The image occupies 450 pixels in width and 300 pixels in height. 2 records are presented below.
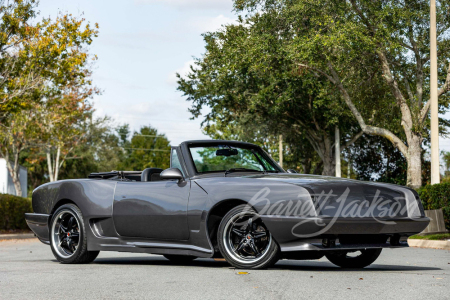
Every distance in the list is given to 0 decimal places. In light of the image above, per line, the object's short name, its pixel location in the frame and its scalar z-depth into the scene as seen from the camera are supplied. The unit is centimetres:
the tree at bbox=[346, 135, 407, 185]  4021
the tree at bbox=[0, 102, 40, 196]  3196
